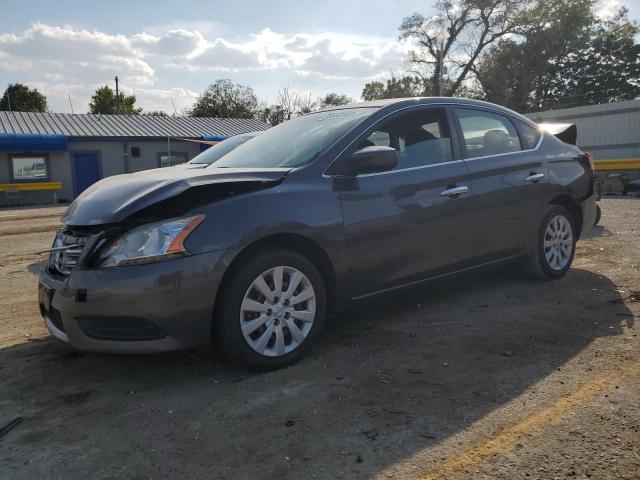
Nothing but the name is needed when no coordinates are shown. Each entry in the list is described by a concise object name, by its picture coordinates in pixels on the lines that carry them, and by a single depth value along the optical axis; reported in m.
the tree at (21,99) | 58.91
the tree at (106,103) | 56.78
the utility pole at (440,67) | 31.36
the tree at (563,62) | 39.94
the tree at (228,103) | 51.69
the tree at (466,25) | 38.12
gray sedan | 3.14
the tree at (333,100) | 53.59
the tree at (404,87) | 41.92
